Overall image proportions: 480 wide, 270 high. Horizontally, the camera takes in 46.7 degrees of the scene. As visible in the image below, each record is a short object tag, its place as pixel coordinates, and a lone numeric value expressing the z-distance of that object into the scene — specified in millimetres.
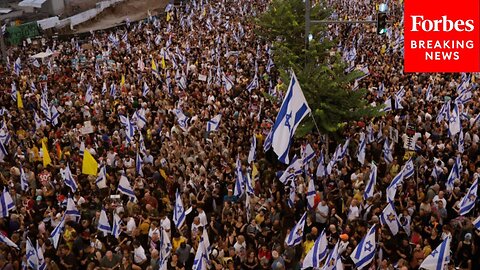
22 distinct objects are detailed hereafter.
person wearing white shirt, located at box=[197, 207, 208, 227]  12139
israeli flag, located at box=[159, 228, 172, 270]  10773
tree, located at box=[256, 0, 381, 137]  15852
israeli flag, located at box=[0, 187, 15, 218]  12812
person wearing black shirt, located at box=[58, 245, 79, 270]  11422
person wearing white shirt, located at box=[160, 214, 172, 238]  11570
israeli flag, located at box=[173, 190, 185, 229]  12180
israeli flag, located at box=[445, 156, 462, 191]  13203
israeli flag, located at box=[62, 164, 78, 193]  14016
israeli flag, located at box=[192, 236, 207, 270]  10289
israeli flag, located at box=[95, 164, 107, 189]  14291
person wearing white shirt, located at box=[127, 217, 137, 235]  12203
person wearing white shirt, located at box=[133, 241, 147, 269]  11211
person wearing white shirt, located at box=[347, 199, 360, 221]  12133
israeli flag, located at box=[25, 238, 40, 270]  11094
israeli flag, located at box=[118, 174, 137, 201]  13438
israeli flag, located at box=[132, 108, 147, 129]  18734
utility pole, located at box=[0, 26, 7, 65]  29708
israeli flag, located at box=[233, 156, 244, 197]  13320
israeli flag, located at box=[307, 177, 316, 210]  12789
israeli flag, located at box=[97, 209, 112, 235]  12172
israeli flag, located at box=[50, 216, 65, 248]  11672
